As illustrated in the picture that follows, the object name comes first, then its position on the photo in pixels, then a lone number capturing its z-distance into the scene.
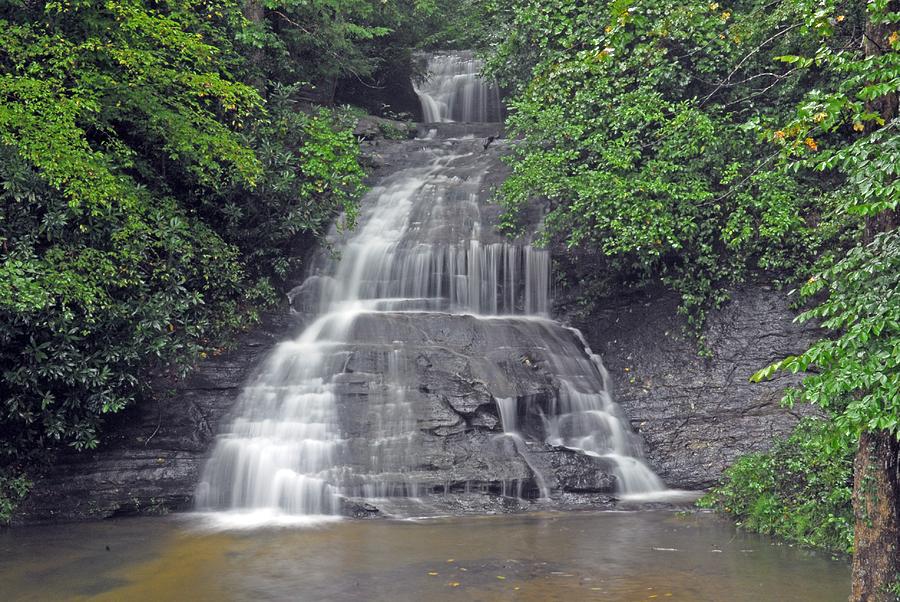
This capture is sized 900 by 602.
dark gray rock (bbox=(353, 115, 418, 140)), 21.27
